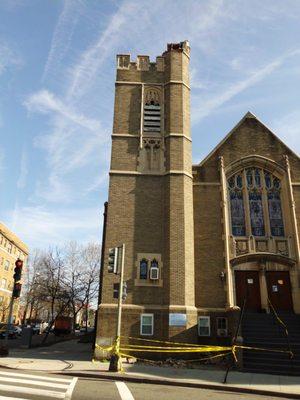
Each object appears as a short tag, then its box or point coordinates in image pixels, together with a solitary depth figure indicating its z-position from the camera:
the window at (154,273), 18.08
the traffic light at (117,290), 14.89
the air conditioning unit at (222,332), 17.86
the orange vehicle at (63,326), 46.72
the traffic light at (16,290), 16.24
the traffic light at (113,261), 14.33
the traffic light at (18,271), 16.38
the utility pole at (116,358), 13.23
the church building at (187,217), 17.80
